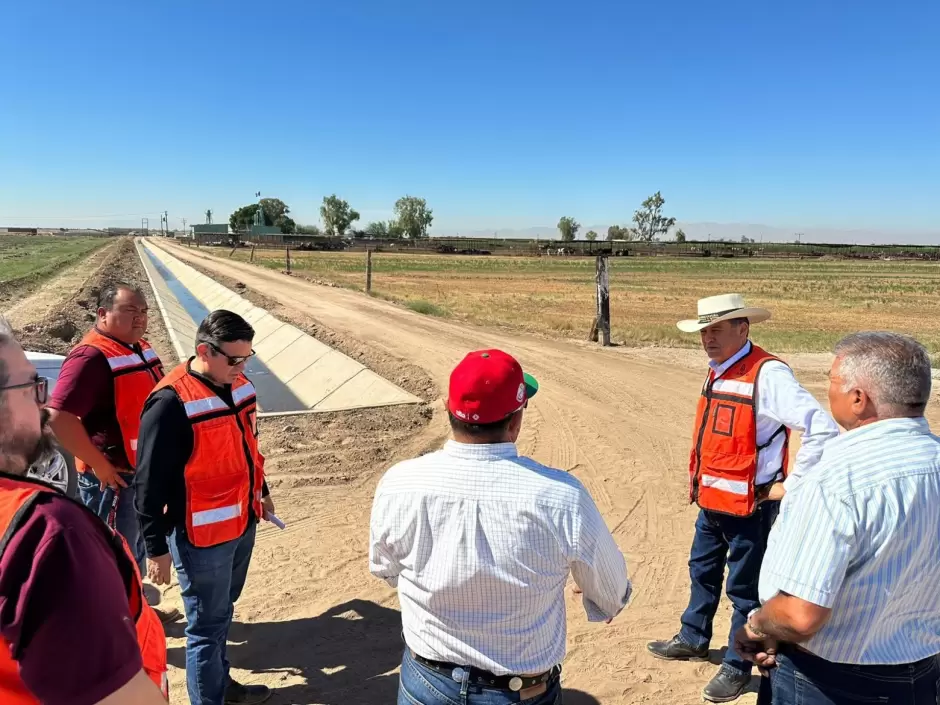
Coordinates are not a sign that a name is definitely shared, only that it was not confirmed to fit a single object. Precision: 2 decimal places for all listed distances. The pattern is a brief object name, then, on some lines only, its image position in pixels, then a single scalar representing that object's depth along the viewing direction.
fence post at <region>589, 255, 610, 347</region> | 14.89
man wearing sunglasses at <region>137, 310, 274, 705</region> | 2.97
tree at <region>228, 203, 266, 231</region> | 144.25
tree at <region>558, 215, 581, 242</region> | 162.88
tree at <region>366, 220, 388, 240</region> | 166.90
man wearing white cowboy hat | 3.42
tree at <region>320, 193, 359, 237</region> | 149.25
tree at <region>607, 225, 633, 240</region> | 166.75
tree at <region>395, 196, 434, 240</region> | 150.00
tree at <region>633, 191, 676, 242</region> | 167.38
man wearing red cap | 1.95
